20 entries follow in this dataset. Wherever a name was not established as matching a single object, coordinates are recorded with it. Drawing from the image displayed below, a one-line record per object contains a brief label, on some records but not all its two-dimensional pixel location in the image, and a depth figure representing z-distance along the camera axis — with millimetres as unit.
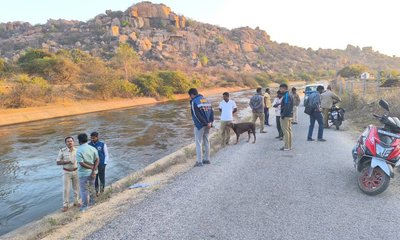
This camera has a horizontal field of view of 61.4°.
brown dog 11570
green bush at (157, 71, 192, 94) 50500
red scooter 5996
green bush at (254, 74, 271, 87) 83875
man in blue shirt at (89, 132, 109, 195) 7259
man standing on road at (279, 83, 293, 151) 9672
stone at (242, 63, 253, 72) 114181
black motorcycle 13953
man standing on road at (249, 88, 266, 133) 13148
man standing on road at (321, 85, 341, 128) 13531
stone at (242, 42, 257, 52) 147600
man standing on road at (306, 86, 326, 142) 11195
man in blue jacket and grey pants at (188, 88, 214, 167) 8180
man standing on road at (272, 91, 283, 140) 12305
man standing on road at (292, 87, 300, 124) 14599
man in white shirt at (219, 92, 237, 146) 11250
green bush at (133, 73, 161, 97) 44938
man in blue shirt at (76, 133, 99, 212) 6629
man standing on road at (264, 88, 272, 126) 15391
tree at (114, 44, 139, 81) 51500
